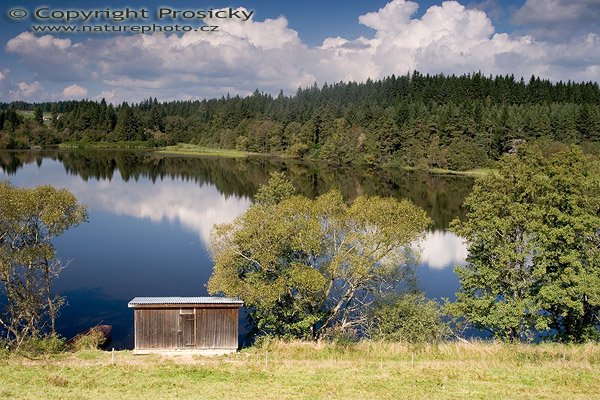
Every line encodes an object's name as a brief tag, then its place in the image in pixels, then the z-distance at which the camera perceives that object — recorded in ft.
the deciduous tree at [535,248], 95.96
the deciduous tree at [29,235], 101.71
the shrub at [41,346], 90.94
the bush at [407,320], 100.42
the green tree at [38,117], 649.61
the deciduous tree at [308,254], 99.40
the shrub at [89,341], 99.01
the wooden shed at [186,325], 96.63
